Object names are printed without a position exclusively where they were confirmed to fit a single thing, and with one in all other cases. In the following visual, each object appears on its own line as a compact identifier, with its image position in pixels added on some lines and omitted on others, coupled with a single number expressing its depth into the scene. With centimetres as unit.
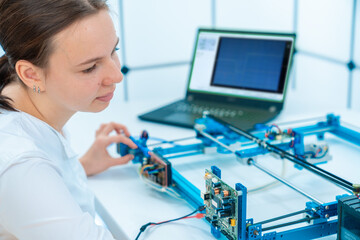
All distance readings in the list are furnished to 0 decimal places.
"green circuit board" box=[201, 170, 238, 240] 96
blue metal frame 95
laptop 184
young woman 89
